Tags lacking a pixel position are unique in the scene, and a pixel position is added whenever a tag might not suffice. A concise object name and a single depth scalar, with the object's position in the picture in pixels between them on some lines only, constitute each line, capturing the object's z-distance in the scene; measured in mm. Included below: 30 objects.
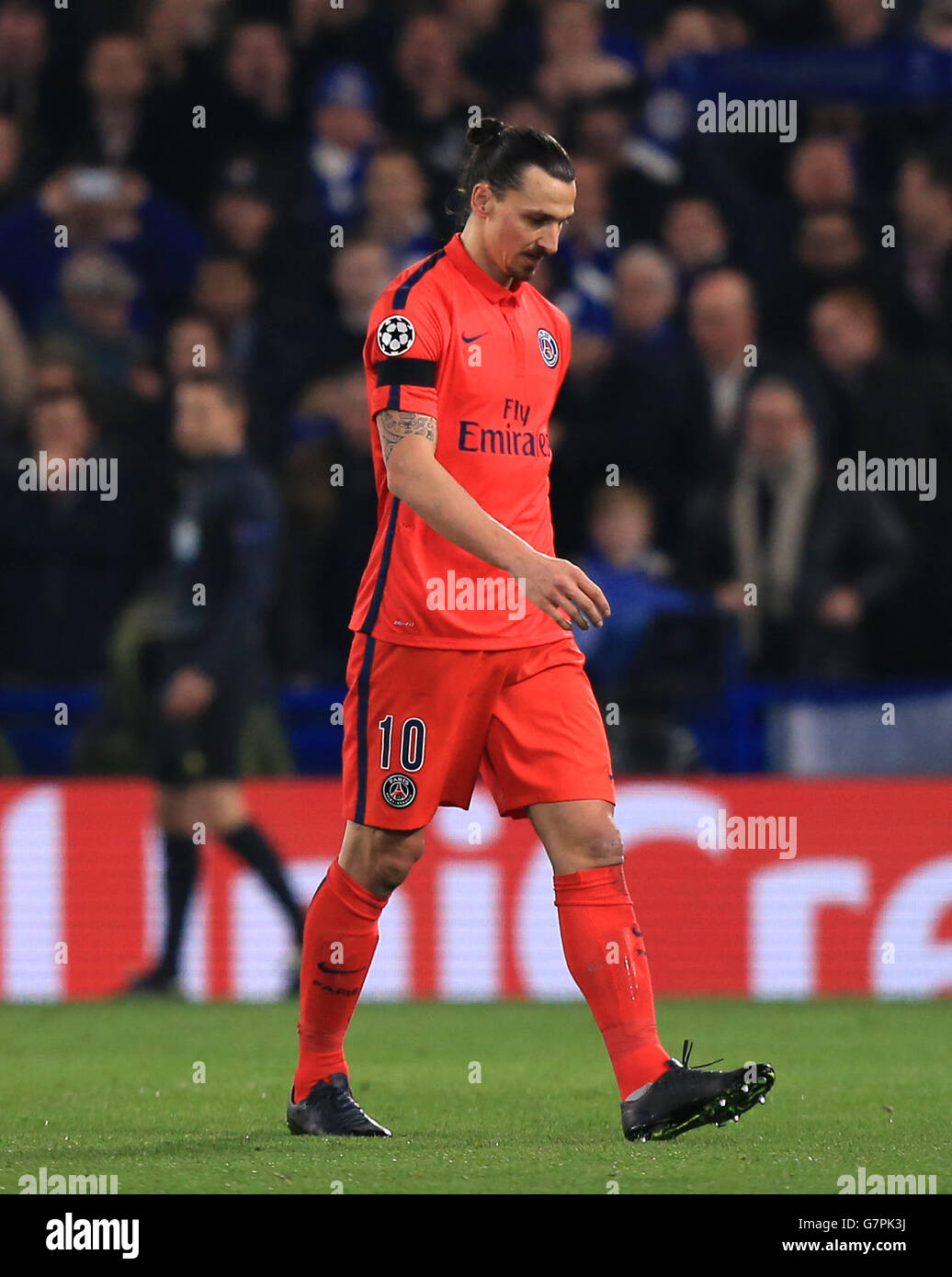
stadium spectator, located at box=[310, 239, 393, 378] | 10188
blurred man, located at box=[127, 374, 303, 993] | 8711
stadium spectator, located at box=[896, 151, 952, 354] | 10578
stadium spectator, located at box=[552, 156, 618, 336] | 10320
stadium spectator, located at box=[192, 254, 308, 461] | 10219
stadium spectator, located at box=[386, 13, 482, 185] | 11094
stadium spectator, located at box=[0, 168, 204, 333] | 10789
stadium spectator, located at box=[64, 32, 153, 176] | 11375
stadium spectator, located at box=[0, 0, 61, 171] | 11664
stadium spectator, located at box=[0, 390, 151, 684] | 9484
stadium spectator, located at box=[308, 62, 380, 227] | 10852
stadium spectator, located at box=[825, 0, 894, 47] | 11367
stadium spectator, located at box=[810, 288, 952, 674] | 9445
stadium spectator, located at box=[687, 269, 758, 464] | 9594
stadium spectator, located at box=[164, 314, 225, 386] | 9906
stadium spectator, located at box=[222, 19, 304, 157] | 11383
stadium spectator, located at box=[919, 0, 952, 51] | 11172
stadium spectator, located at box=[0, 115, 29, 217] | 11156
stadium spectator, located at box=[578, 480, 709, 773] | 8867
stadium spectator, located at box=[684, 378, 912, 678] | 9234
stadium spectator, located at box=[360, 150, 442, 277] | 10461
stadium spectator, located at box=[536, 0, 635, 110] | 10992
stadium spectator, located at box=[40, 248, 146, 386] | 10492
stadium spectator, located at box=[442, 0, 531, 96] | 11445
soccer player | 4652
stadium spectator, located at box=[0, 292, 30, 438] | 10148
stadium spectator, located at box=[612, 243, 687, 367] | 9898
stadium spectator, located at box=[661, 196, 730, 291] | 10430
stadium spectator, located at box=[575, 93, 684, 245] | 10703
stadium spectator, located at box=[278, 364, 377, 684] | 9641
